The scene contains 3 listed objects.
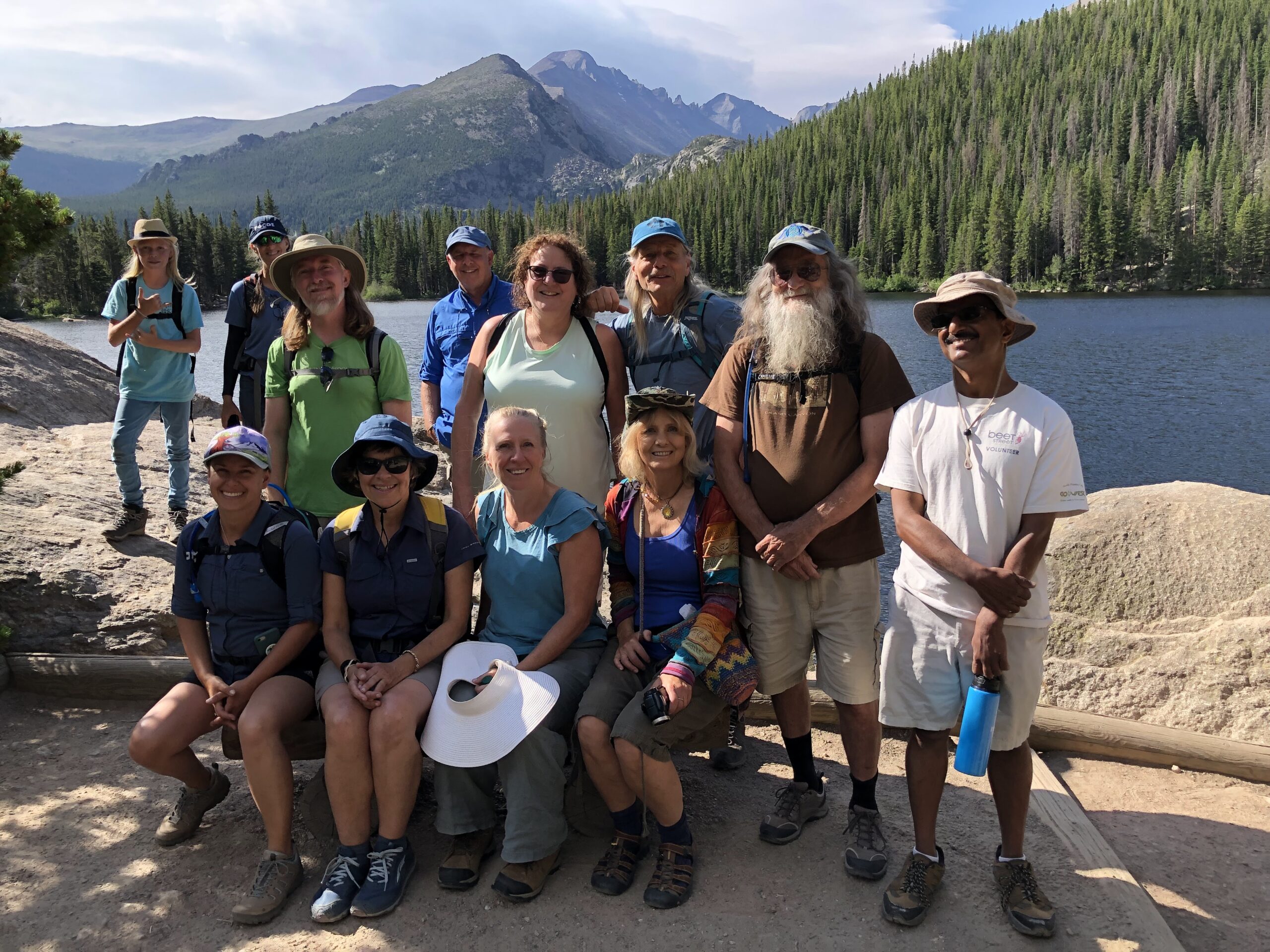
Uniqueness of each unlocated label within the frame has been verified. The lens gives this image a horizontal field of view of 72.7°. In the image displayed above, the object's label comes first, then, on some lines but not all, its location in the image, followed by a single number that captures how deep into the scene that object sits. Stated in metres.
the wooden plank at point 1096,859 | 3.11
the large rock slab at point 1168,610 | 4.86
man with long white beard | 3.54
